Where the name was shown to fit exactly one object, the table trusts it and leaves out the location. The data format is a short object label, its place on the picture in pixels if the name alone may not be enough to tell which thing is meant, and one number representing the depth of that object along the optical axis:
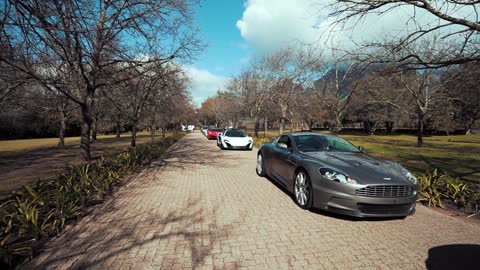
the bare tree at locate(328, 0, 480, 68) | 4.52
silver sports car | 4.02
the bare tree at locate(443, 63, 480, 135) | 7.13
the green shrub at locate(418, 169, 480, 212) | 5.05
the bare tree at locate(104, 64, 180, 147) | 14.80
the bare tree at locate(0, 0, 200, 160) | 3.94
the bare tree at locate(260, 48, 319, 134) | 25.53
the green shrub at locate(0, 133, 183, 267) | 3.18
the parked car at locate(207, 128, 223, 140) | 31.06
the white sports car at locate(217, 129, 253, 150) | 16.83
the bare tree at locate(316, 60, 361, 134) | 17.59
